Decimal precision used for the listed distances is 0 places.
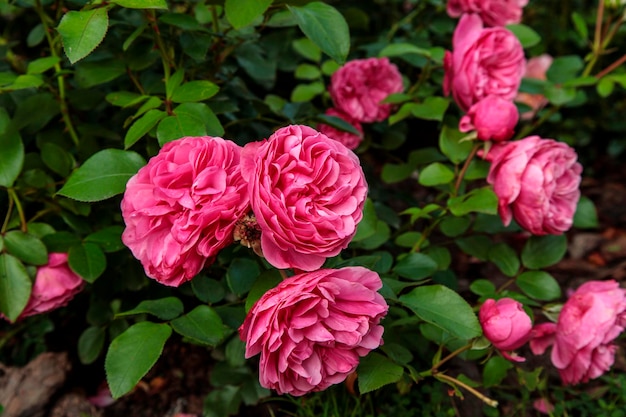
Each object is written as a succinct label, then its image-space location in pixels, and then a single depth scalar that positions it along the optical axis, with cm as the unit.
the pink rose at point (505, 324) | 115
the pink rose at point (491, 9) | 177
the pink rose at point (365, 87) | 168
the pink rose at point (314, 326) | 95
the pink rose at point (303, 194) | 93
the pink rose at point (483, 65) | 146
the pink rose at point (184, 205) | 97
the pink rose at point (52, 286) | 132
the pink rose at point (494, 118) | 132
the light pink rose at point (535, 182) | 130
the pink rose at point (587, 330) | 127
